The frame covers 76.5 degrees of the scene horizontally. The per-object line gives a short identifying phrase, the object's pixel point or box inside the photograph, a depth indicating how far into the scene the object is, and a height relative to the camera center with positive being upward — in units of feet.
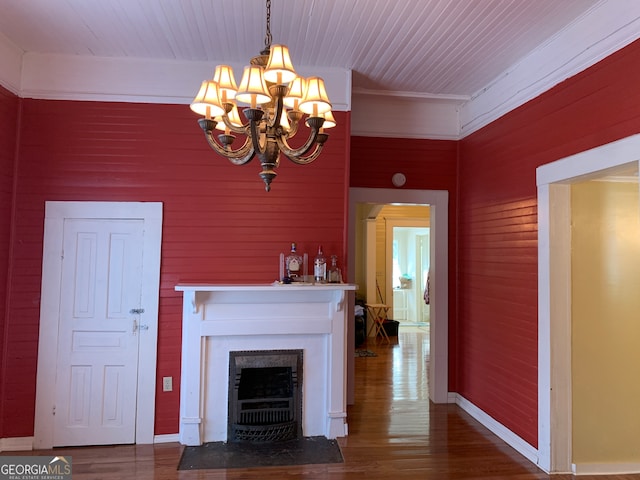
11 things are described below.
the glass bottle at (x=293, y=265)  11.12 -0.09
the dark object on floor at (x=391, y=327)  25.48 -4.00
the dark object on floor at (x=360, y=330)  23.43 -3.93
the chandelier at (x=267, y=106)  5.56 +2.25
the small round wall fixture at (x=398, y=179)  14.07 +2.92
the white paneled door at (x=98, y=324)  10.53 -1.74
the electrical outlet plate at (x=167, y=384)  10.89 -3.34
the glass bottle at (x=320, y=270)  11.12 -0.22
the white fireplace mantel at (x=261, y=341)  10.57 -2.16
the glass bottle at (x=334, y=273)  11.20 -0.29
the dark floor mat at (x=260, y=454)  9.57 -4.74
